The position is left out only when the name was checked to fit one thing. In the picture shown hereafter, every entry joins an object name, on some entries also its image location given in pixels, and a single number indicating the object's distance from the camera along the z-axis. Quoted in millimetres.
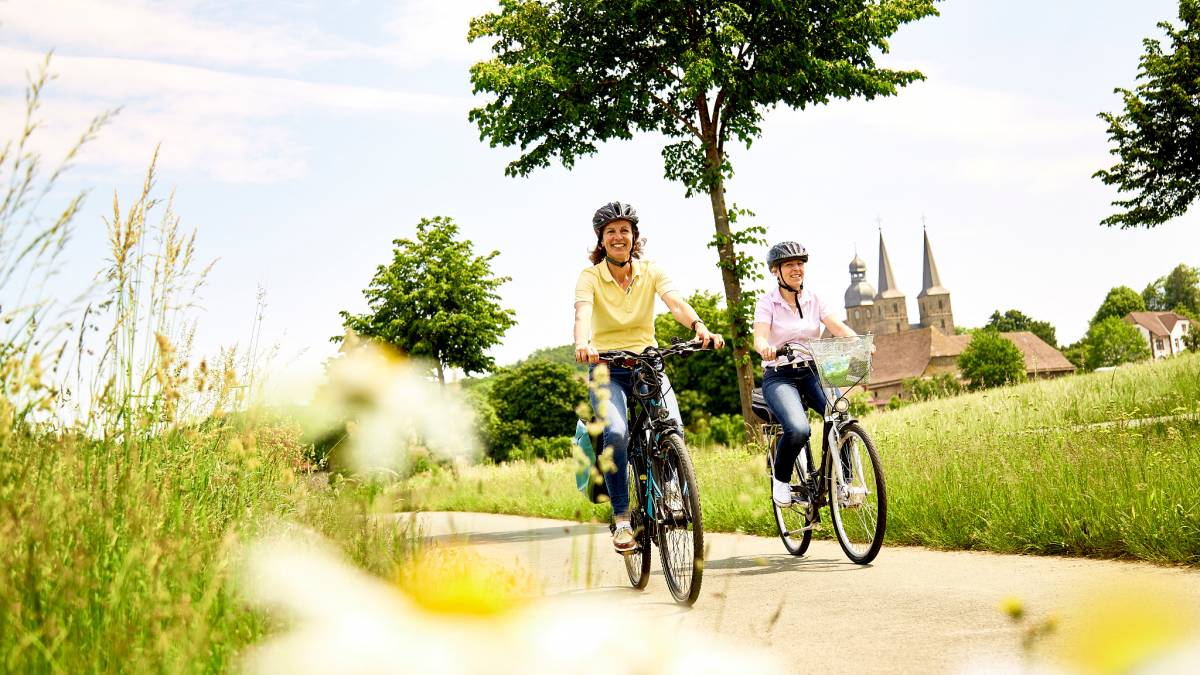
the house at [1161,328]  107125
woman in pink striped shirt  6508
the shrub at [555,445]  33762
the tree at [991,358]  79812
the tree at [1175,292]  110375
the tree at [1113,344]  88125
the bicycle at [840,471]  6133
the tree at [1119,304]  107812
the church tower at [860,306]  158750
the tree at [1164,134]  25000
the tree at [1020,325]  117438
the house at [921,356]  101250
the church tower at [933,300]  161250
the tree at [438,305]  37750
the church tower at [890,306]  153875
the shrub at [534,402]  56812
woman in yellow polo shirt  5668
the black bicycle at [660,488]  4934
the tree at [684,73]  14688
